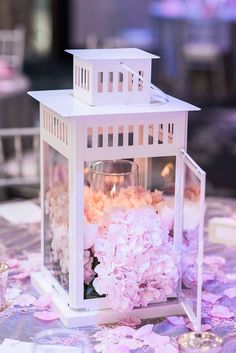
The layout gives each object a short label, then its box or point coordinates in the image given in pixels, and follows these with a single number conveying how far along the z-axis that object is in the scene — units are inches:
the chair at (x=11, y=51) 256.3
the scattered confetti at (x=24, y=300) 52.0
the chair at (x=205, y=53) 324.8
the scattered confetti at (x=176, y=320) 49.4
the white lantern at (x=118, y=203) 48.1
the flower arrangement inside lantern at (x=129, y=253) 48.0
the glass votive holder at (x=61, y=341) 46.5
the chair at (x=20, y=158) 78.4
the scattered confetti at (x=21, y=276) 55.9
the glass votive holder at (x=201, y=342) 44.1
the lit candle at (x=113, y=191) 52.0
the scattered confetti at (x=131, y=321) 49.2
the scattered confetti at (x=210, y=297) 52.6
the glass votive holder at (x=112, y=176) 51.8
